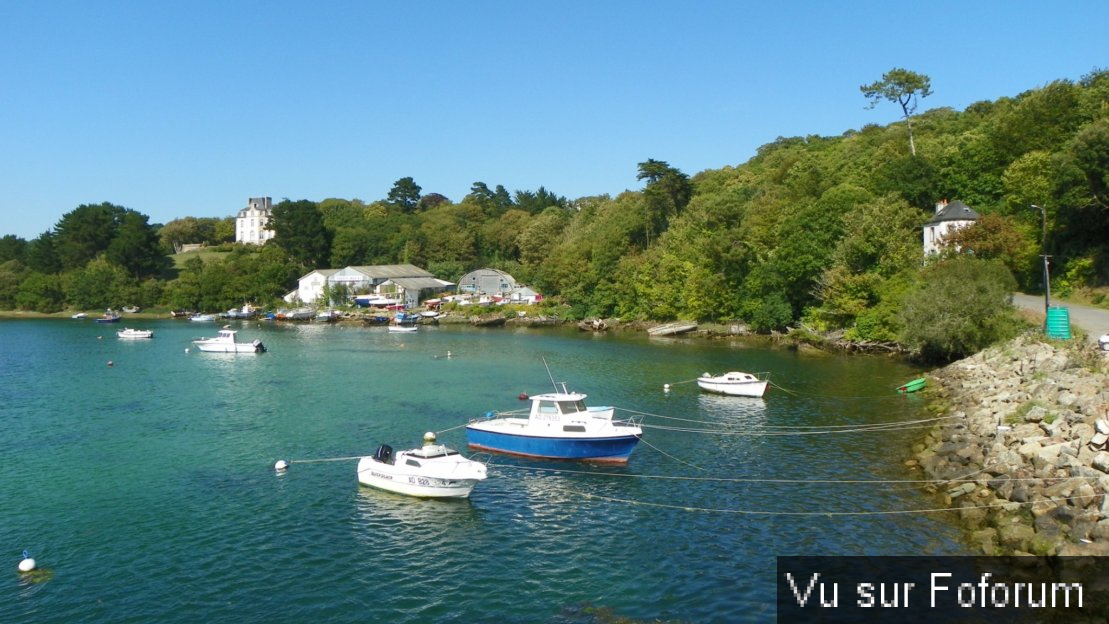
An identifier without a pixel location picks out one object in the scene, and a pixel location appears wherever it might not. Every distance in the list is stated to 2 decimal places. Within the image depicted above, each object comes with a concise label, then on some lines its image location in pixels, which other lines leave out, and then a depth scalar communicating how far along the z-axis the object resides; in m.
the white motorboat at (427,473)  29.05
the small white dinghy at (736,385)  50.81
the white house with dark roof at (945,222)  72.75
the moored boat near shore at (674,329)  96.31
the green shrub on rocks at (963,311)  52.34
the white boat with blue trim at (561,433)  34.47
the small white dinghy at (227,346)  81.12
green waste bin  42.75
